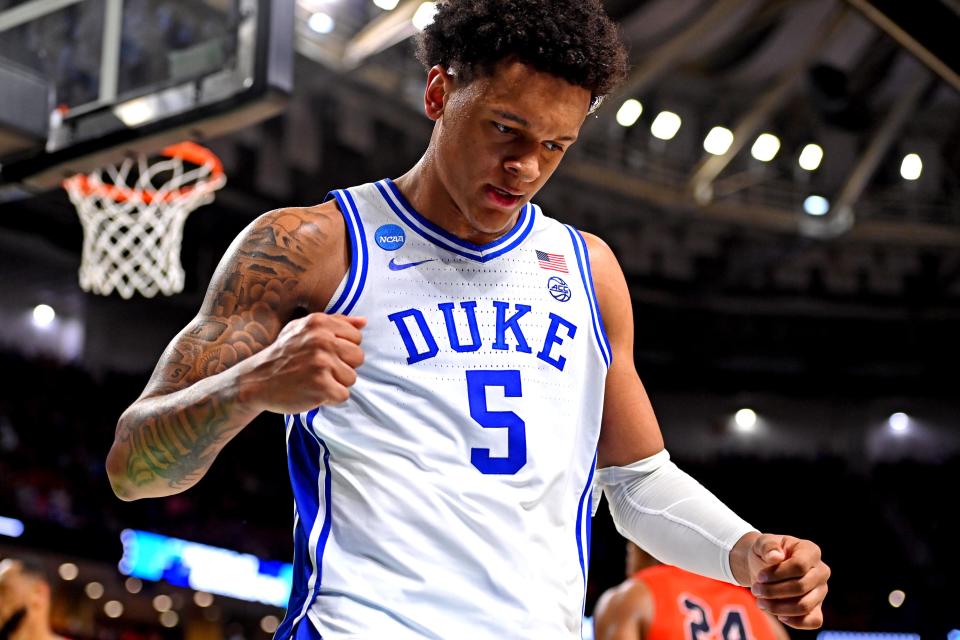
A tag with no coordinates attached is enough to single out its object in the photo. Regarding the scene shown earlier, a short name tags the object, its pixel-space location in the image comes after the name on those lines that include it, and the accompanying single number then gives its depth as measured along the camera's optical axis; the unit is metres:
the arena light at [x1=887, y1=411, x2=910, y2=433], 20.34
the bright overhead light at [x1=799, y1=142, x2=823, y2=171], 14.52
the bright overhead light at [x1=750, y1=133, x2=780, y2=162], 14.54
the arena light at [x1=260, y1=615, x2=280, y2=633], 16.59
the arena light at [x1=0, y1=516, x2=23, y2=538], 13.48
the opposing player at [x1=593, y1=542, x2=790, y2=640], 4.45
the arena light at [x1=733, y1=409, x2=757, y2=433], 20.72
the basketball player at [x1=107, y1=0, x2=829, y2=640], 2.09
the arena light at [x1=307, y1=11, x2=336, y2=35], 11.12
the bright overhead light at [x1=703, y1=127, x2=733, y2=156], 13.73
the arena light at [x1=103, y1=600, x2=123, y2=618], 16.45
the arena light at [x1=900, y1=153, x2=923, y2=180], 15.89
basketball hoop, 7.70
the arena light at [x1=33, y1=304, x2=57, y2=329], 18.39
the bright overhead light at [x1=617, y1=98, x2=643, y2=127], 14.17
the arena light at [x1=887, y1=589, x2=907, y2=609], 17.08
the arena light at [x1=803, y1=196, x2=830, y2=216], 15.15
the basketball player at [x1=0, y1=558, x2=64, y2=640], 5.22
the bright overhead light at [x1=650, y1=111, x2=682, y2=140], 15.29
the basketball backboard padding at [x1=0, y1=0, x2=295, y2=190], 4.69
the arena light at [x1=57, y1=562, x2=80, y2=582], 14.40
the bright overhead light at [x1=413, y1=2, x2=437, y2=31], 10.82
